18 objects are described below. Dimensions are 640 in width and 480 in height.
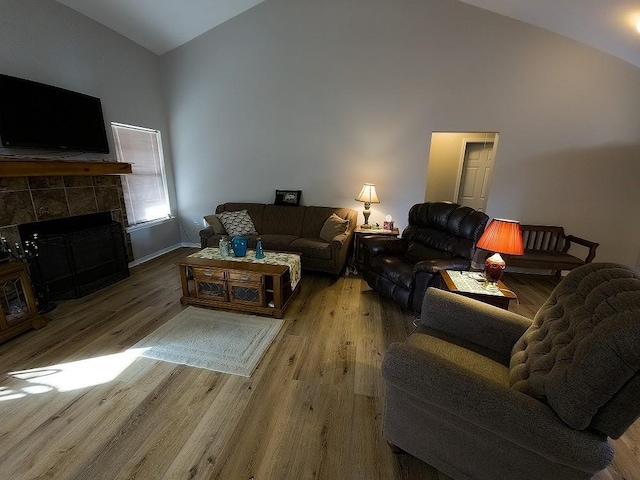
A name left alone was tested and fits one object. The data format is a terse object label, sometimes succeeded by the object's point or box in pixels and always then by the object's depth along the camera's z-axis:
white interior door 4.89
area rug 2.05
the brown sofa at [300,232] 3.49
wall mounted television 2.50
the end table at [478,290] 1.92
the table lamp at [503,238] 1.86
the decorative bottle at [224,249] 2.96
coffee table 2.63
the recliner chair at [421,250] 2.53
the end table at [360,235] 3.69
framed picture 4.32
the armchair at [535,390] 0.84
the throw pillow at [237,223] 4.02
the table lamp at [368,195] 3.75
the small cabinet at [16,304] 2.21
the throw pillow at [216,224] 4.01
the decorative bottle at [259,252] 2.91
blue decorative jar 2.92
